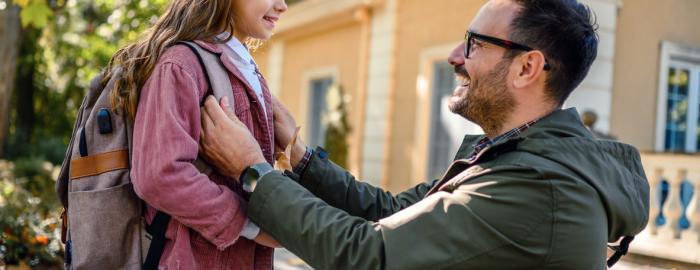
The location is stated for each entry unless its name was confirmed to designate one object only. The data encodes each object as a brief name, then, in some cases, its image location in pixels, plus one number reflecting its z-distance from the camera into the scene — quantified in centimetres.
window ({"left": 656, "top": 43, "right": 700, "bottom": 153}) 832
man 186
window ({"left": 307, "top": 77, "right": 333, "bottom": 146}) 1289
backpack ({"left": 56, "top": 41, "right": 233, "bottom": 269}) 196
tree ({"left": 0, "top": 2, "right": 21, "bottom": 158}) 771
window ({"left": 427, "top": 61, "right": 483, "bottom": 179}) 940
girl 184
